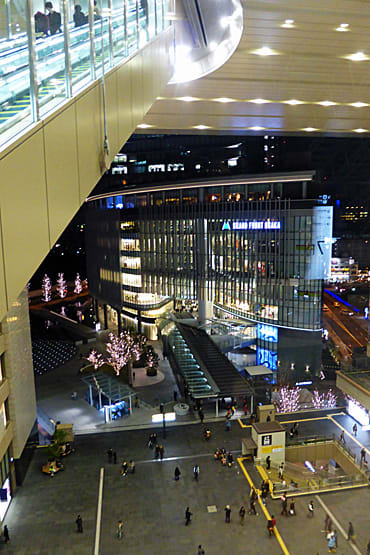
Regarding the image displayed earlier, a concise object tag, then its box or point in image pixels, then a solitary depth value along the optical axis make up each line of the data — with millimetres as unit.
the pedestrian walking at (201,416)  26938
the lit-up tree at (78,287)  80594
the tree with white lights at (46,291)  73875
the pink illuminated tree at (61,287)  78138
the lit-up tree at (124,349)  37156
